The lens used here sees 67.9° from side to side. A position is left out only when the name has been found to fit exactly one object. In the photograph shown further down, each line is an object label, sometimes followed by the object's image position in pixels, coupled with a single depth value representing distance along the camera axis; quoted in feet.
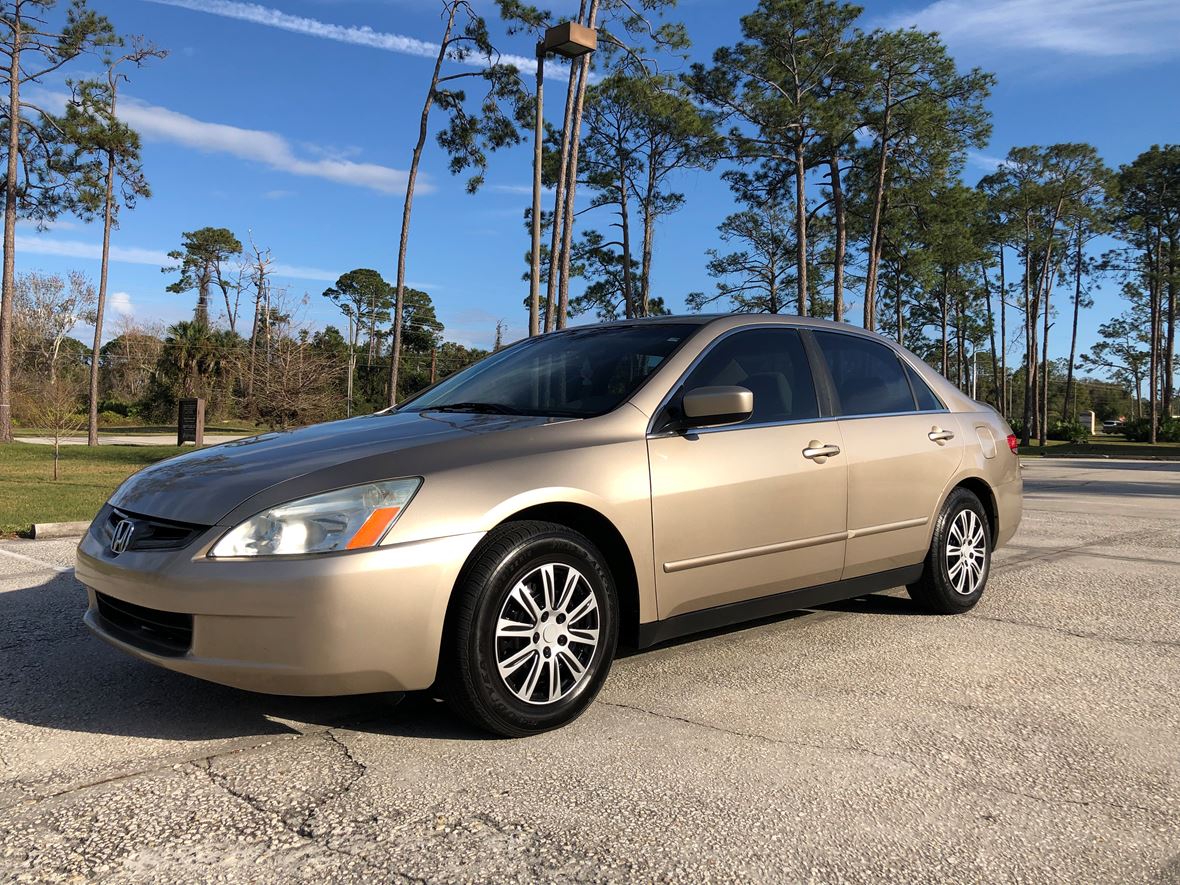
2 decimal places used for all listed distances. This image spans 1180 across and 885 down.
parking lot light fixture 43.83
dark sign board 83.10
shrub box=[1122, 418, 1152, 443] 147.19
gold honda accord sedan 9.21
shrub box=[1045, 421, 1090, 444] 148.05
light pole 44.06
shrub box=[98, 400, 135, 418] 165.27
